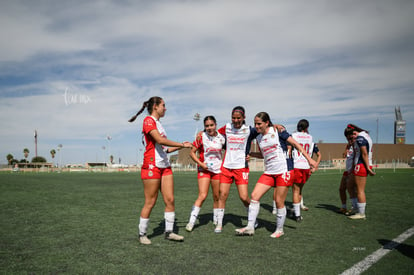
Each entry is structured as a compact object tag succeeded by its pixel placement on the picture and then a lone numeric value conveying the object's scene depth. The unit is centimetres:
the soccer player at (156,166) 502
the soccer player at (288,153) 588
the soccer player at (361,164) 723
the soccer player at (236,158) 596
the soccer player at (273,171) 561
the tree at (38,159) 10981
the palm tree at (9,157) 11118
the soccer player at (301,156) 763
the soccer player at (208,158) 618
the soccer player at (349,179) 779
